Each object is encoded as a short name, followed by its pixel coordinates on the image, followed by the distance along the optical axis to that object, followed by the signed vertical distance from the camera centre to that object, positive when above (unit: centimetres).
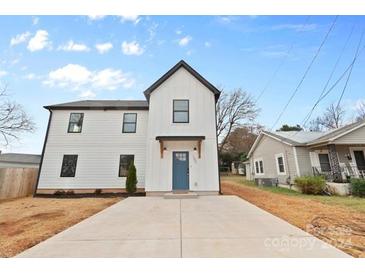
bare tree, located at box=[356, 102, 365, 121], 2345 +859
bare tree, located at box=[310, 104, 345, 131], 2634 +883
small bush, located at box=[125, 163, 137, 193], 919 -35
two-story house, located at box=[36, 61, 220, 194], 907 +182
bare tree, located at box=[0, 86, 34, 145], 1510 +485
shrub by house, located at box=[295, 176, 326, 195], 996 -61
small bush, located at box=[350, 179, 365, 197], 892 -70
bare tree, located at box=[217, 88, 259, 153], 2533 +920
